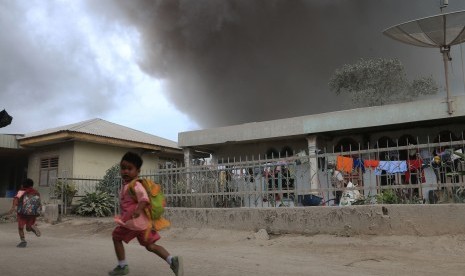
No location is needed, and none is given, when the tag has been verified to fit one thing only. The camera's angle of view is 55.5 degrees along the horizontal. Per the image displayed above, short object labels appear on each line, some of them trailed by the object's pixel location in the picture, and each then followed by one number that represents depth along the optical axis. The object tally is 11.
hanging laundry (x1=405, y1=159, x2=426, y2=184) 7.58
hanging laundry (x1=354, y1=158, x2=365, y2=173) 8.02
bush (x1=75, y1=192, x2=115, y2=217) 14.88
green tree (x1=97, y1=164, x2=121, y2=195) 16.00
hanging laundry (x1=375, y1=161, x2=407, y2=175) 8.22
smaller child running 8.19
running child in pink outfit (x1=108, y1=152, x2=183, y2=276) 4.24
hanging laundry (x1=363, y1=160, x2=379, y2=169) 8.10
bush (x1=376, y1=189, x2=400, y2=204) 7.52
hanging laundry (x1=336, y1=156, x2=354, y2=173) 8.19
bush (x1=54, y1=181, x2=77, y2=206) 14.79
